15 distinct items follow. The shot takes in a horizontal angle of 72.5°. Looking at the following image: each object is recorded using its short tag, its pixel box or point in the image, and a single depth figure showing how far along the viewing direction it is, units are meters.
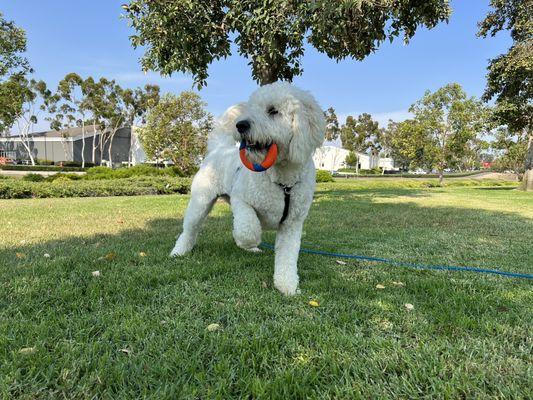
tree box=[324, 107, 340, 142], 64.81
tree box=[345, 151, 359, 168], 60.66
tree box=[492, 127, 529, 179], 29.81
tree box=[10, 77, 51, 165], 39.41
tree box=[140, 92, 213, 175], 23.30
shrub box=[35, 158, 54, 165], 43.45
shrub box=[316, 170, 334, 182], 24.27
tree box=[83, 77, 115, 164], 38.94
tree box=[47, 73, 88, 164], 39.25
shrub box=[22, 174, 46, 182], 17.01
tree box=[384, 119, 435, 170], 28.27
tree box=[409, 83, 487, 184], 26.16
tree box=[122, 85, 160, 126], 40.71
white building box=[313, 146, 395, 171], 64.62
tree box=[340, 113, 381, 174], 62.47
